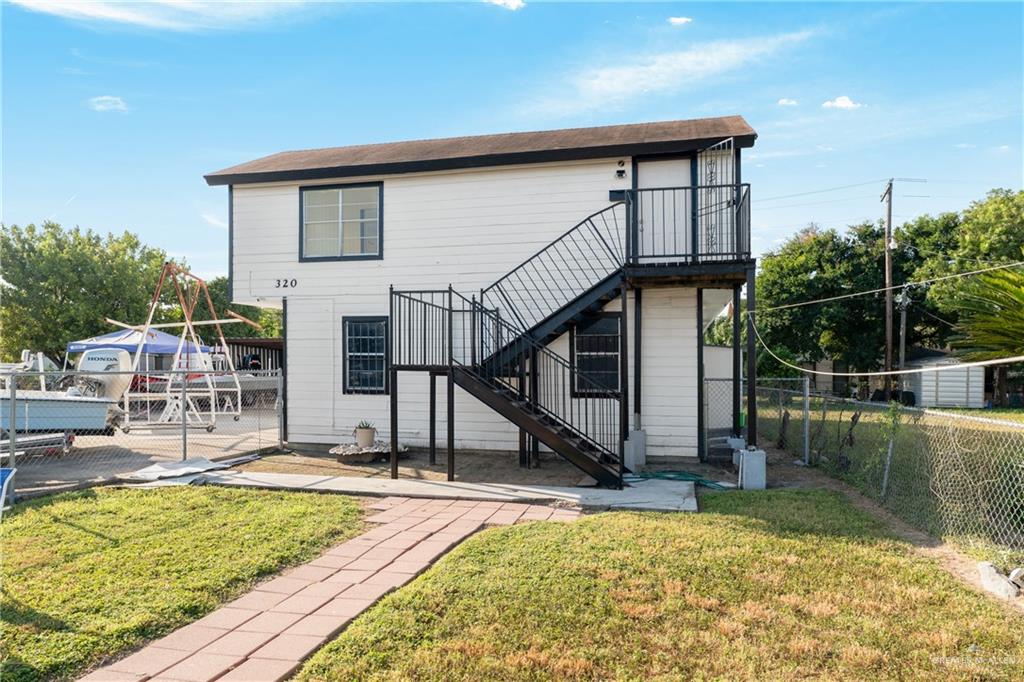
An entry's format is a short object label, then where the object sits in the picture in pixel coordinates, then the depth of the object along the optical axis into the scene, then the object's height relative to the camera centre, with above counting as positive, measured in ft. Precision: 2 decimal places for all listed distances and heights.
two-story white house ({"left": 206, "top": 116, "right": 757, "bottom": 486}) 29.78 +4.30
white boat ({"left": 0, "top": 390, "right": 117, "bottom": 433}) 32.99 -3.63
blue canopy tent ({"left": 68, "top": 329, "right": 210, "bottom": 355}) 58.54 +0.84
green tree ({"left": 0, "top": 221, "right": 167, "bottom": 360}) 85.81 +9.07
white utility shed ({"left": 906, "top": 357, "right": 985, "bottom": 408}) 84.64 -5.48
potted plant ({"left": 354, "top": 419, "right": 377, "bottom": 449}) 33.37 -4.73
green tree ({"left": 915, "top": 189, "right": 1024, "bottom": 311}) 84.23 +16.17
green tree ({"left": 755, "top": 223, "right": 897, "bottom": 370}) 97.66 +8.41
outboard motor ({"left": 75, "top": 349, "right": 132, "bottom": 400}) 47.70 -1.48
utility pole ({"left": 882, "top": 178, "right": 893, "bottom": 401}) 82.79 +12.09
